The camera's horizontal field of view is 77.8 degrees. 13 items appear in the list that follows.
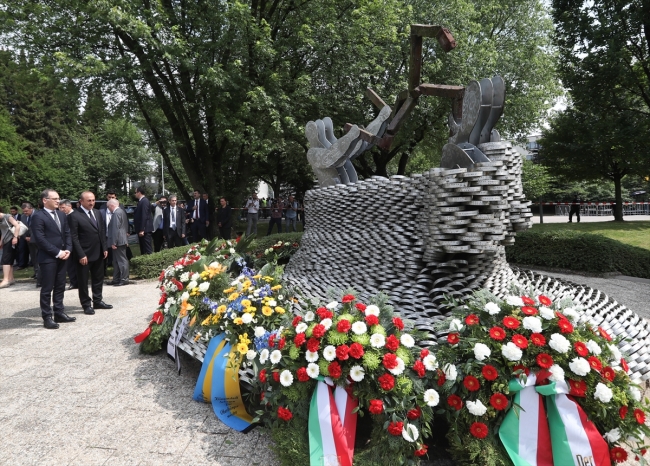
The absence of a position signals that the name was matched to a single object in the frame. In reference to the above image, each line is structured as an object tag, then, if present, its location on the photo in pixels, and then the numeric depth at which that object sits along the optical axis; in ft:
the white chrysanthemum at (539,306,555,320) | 7.96
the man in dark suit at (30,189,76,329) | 17.80
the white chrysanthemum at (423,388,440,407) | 7.41
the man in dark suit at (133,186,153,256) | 31.96
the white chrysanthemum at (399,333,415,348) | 8.16
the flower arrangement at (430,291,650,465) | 7.09
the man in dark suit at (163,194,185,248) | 35.47
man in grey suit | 26.94
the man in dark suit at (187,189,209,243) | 38.52
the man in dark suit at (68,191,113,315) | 19.92
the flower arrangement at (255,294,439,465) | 7.35
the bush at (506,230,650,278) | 26.35
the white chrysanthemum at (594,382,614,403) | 6.96
